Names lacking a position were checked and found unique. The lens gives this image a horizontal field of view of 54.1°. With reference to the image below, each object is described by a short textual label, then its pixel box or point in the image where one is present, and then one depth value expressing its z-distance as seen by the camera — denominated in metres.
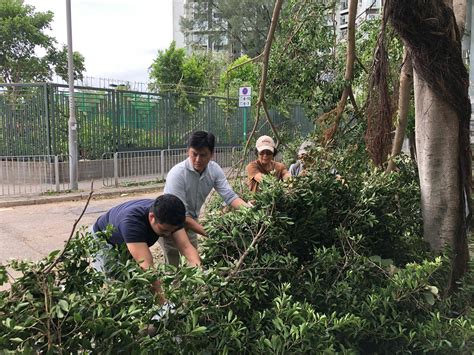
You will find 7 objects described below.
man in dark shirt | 2.72
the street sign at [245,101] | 11.42
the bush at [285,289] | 1.73
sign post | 11.45
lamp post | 11.67
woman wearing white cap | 4.62
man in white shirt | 3.64
